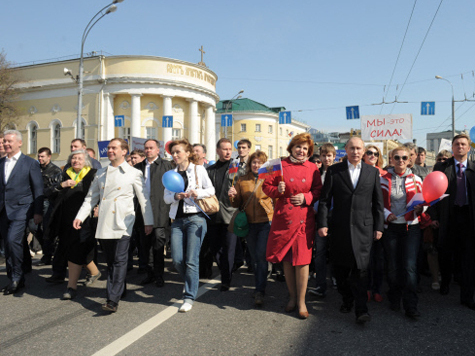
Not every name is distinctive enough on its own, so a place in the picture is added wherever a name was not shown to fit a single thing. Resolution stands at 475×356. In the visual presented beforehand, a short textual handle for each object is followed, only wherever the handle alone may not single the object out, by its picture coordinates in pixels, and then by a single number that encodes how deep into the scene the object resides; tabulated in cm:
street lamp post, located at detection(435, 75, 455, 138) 2641
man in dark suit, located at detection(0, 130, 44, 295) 554
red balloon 455
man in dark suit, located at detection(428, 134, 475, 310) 494
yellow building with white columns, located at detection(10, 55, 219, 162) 3853
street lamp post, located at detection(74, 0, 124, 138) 1941
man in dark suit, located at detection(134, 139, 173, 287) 598
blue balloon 483
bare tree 3575
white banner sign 1600
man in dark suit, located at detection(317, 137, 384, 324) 441
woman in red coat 457
